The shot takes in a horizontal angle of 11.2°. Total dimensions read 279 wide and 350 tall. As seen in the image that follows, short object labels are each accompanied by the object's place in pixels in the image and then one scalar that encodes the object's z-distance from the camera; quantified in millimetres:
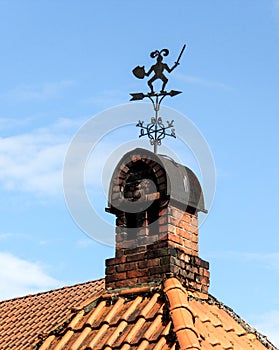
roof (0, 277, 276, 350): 11577
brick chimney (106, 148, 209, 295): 13073
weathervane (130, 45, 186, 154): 14012
